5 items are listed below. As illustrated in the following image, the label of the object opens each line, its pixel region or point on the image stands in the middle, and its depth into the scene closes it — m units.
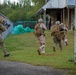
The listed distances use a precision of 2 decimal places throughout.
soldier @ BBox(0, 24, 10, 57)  15.55
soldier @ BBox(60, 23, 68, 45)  19.53
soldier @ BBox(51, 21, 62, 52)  17.81
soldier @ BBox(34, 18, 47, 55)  16.48
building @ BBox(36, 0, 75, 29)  42.40
